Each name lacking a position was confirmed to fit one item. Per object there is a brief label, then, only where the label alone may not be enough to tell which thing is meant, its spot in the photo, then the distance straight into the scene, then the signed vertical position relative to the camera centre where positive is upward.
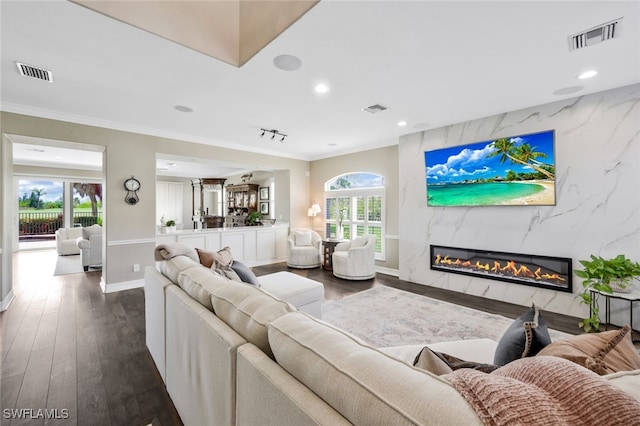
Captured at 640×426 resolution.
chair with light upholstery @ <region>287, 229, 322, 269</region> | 5.93 -0.85
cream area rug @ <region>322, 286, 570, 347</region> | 2.78 -1.31
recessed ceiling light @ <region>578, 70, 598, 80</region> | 2.72 +1.44
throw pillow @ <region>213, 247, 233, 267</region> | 2.72 -0.49
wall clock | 4.36 +0.38
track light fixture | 4.68 +1.45
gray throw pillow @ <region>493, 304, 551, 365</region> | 1.00 -0.51
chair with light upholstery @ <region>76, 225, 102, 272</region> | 5.61 -0.80
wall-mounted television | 3.52 +0.59
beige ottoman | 2.67 -0.83
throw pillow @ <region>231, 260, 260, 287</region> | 2.62 -0.63
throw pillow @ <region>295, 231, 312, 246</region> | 6.27 -0.63
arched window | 5.74 +0.13
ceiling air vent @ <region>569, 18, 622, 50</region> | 2.04 +1.44
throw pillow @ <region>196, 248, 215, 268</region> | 2.70 -0.48
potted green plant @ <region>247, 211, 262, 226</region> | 7.09 -0.20
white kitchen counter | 5.17 -0.63
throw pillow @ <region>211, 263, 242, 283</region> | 2.45 -0.57
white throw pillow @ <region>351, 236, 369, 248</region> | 5.16 -0.60
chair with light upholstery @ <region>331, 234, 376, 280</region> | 4.91 -0.95
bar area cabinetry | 8.63 +0.35
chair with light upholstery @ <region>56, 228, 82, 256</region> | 7.23 -0.81
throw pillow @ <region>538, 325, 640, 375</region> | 0.85 -0.48
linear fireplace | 3.44 -0.81
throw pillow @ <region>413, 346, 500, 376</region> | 0.93 -0.56
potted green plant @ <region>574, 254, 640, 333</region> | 2.74 -0.71
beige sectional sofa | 0.62 -0.50
